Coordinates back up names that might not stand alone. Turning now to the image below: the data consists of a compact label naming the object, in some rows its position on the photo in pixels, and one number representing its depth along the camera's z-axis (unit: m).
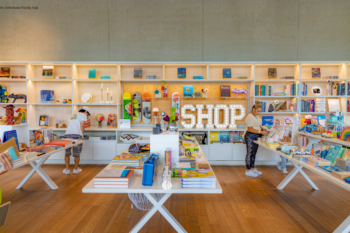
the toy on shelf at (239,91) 5.44
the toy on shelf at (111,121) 5.58
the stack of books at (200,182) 1.94
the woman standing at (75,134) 4.55
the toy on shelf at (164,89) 5.45
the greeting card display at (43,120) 5.53
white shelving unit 5.25
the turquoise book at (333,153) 2.64
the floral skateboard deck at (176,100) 5.54
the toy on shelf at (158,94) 5.52
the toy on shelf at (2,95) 5.39
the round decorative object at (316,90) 5.37
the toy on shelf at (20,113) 3.47
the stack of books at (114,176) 1.94
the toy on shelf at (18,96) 5.39
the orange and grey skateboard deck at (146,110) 5.60
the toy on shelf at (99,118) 5.45
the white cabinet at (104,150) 5.25
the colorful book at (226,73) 5.43
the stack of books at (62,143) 3.73
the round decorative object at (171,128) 2.88
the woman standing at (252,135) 4.26
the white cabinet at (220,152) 5.24
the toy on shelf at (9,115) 3.36
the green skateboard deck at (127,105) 5.53
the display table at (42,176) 3.66
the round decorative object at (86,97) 5.58
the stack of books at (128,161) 2.53
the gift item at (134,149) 3.03
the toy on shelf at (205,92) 5.44
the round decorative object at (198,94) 5.49
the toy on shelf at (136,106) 5.58
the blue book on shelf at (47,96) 5.49
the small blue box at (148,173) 1.98
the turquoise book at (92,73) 5.42
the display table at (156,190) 1.90
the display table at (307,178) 2.11
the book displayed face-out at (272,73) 5.36
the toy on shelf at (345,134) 3.45
